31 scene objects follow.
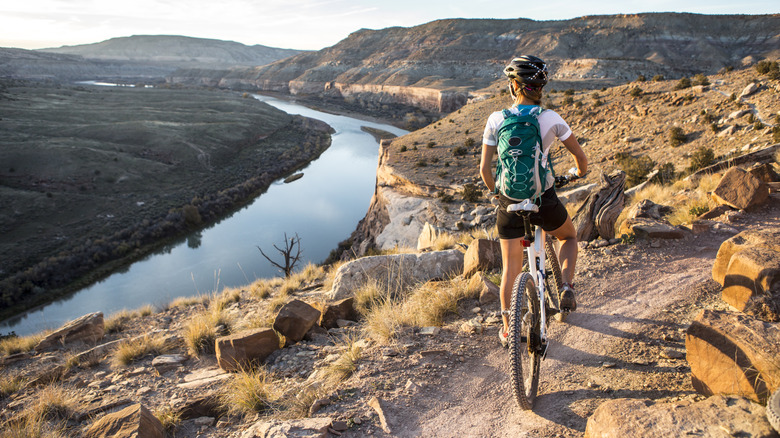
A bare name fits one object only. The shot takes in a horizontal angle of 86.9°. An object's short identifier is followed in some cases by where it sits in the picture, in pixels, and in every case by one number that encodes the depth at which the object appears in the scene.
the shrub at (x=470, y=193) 20.16
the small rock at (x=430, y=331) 4.27
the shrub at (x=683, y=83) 20.23
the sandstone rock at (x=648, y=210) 6.62
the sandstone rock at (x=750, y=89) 15.88
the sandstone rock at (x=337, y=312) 5.76
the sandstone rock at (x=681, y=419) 2.04
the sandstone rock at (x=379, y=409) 2.99
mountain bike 2.63
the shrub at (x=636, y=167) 13.79
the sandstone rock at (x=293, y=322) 5.23
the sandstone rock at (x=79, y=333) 8.43
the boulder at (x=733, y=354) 2.43
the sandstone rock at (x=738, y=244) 4.01
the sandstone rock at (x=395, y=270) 7.05
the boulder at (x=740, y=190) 5.96
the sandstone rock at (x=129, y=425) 3.13
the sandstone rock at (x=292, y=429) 2.88
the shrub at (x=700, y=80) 19.19
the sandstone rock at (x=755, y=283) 3.46
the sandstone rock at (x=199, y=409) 3.86
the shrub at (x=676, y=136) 16.12
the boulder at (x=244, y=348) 4.88
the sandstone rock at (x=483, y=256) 5.94
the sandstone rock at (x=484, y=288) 4.86
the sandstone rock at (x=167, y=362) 5.73
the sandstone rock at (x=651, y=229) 5.56
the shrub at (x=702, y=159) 12.28
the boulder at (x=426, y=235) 11.89
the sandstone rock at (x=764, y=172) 6.66
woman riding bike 2.76
